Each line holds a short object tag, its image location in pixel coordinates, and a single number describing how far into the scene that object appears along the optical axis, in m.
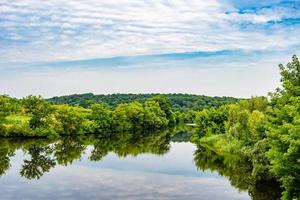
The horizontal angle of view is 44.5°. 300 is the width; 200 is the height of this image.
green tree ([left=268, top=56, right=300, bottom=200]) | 18.55
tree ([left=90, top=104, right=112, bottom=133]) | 79.15
